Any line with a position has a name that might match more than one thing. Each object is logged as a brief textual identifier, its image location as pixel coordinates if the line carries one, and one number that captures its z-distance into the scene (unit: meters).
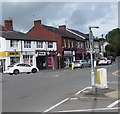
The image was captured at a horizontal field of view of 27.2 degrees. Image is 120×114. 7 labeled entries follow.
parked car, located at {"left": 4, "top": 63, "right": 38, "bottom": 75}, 31.17
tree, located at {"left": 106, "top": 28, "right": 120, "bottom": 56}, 97.69
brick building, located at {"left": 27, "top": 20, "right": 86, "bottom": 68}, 50.91
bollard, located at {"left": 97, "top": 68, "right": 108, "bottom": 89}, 13.39
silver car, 43.13
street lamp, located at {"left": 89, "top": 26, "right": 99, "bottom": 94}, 12.25
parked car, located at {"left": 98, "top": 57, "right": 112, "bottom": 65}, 52.92
